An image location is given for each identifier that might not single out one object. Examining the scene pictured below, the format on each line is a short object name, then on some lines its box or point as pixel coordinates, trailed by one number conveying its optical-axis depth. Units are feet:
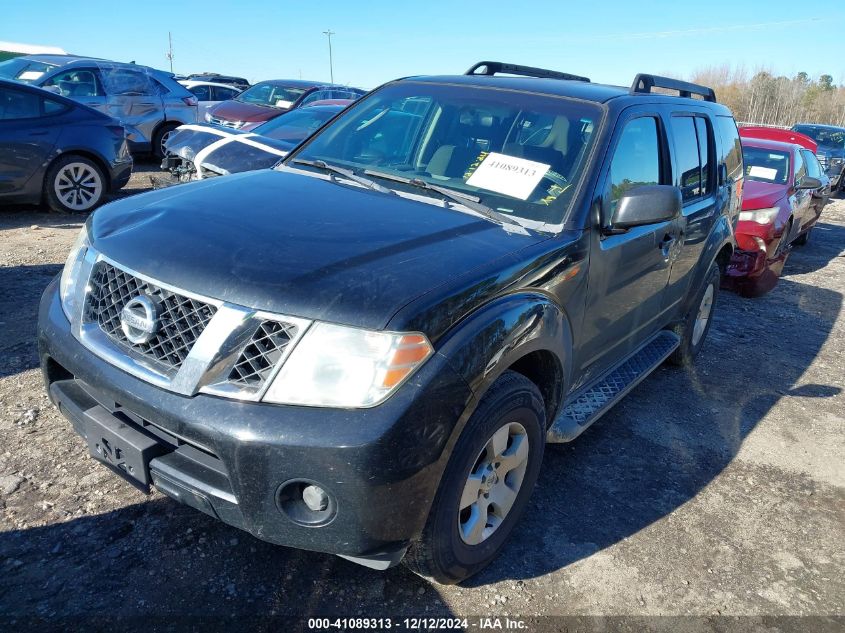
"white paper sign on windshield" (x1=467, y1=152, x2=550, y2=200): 9.98
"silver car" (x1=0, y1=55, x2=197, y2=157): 35.58
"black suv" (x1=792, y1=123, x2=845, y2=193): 57.36
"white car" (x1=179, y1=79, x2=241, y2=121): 69.72
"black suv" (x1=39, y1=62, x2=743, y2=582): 6.65
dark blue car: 24.03
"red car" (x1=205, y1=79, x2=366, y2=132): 36.78
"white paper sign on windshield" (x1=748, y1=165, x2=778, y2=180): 28.19
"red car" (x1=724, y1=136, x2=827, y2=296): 24.07
